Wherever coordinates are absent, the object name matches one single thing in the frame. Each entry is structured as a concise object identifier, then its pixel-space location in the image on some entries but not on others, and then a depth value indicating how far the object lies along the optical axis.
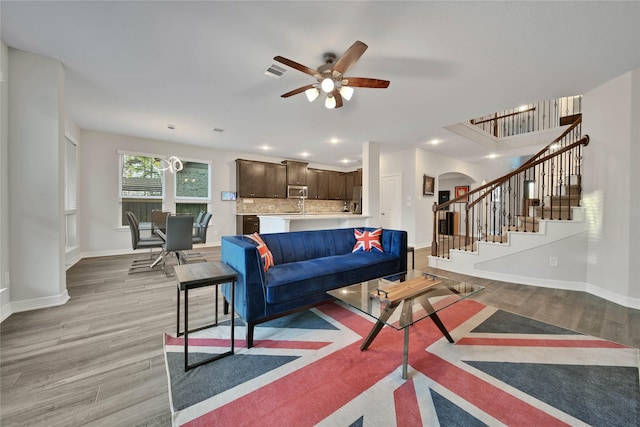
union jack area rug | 1.33
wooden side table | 1.70
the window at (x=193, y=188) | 6.21
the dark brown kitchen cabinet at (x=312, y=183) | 7.90
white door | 6.76
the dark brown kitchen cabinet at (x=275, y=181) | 7.07
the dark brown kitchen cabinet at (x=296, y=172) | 7.39
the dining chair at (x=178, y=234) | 3.83
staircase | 3.43
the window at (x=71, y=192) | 4.62
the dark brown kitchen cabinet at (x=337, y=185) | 8.46
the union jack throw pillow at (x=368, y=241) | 3.43
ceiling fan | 2.14
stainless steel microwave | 7.38
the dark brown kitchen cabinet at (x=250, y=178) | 6.70
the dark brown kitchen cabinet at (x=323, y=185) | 8.15
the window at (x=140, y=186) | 5.58
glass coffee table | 1.64
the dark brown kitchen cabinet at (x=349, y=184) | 8.84
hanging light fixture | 5.89
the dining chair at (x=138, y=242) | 4.04
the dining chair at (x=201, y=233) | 4.57
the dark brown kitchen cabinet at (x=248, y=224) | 6.59
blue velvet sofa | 2.00
